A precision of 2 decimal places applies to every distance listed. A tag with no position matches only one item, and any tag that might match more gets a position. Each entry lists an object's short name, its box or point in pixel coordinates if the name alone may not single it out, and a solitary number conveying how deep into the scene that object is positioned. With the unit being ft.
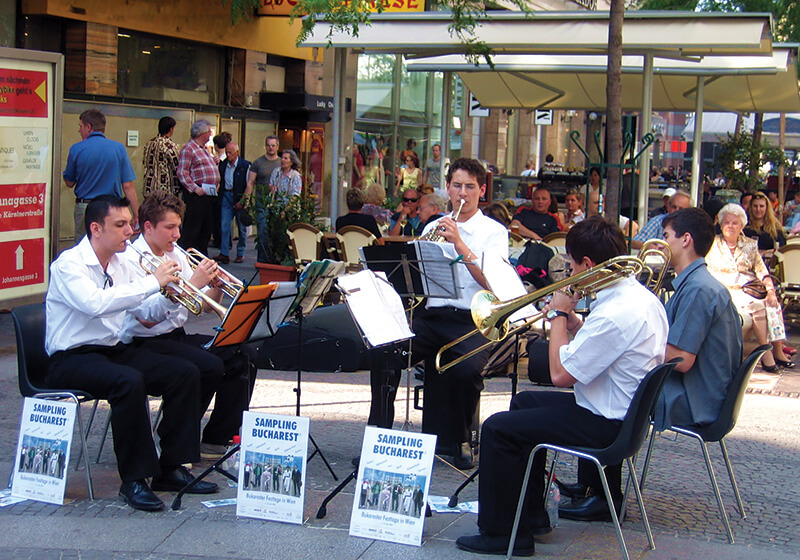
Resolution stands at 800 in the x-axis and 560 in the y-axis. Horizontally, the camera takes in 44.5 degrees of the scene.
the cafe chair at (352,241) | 30.89
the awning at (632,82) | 38.40
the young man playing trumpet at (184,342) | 17.60
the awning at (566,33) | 29.32
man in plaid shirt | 37.35
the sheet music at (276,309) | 16.08
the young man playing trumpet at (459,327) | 17.93
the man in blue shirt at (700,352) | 15.17
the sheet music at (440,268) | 16.69
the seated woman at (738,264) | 26.84
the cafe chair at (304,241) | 31.73
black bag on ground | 25.81
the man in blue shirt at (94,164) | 30.09
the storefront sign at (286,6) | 41.45
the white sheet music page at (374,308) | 14.99
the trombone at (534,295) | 13.58
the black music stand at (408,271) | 16.85
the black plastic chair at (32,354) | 15.98
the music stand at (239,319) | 15.38
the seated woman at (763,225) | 34.30
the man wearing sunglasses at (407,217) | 34.43
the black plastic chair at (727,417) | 14.65
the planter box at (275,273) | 32.33
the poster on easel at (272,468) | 14.67
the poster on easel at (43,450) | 15.15
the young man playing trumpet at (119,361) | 15.29
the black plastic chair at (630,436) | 13.12
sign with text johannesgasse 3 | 26.18
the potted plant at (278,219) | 33.12
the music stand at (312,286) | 15.74
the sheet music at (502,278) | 17.81
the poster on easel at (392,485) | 14.03
